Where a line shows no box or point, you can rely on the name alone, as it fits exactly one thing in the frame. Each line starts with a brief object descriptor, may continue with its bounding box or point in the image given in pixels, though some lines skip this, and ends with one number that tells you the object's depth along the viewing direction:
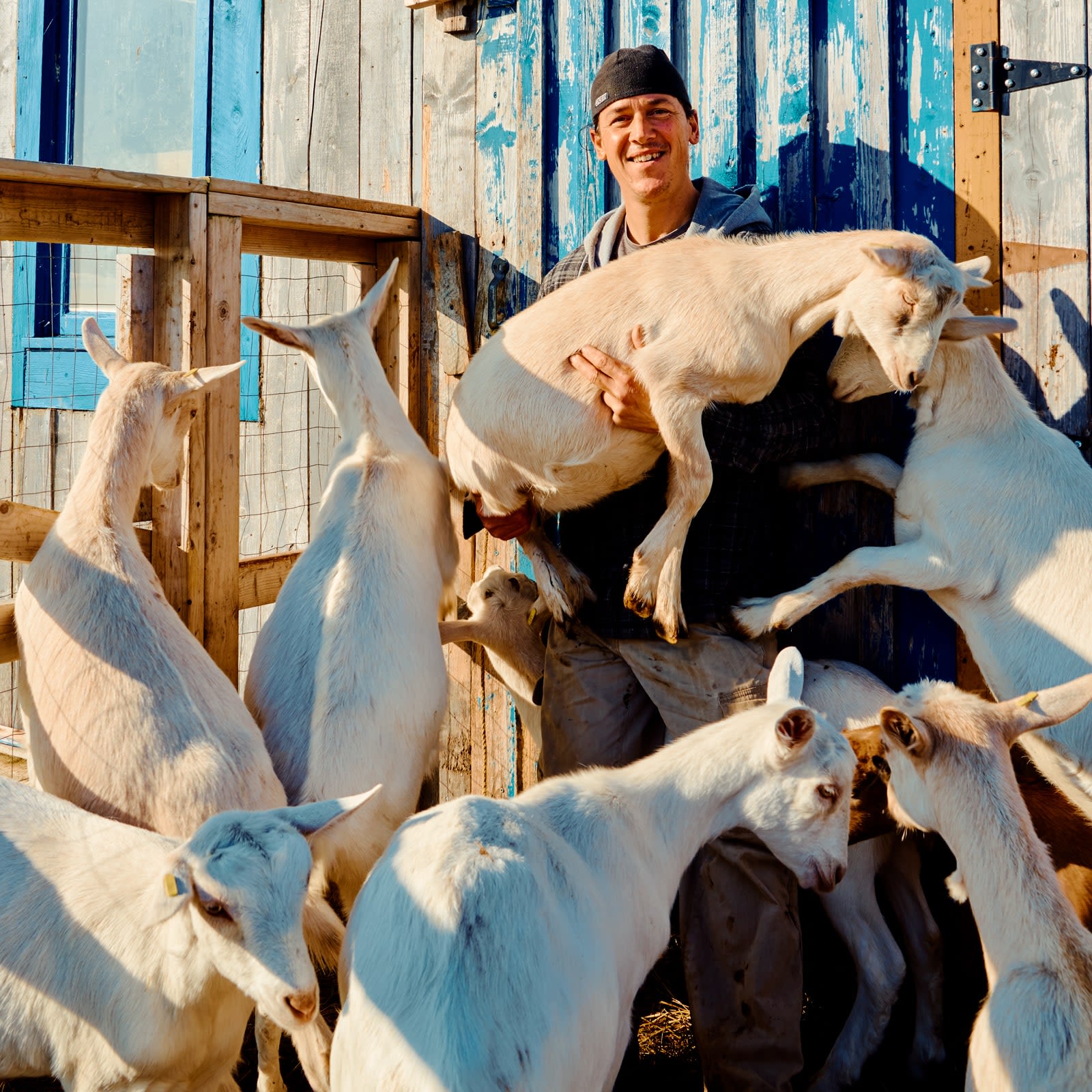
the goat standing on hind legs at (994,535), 3.33
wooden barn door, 3.51
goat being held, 3.24
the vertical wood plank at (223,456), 4.04
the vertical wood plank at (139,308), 4.06
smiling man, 3.40
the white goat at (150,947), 2.47
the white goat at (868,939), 3.67
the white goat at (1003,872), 2.60
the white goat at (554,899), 2.27
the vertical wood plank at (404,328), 4.83
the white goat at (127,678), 3.14
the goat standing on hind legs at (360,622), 3.41
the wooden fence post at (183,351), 3.97
